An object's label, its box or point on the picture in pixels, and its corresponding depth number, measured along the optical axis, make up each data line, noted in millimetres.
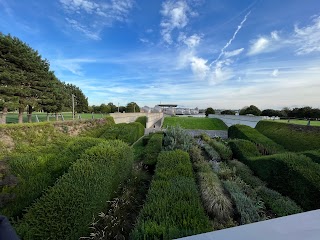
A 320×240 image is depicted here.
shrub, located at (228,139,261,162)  9447
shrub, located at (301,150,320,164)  7066
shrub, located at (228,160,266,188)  6720
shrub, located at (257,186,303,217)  4855
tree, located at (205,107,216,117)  45375
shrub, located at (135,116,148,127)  28488
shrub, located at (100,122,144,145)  13365
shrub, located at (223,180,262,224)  3967
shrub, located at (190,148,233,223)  3906
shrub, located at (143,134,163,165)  7977
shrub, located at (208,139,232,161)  9986
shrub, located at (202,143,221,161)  9531
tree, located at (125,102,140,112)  52741
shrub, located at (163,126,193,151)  9422
